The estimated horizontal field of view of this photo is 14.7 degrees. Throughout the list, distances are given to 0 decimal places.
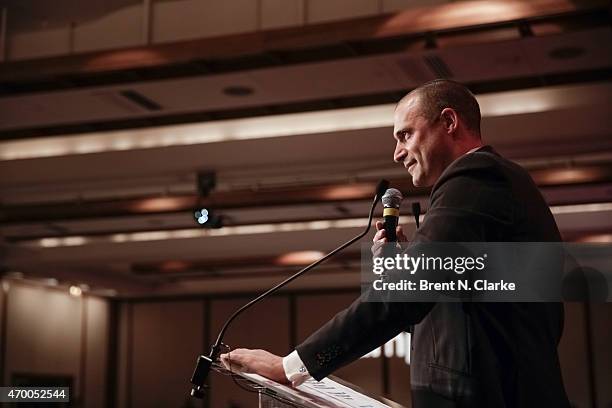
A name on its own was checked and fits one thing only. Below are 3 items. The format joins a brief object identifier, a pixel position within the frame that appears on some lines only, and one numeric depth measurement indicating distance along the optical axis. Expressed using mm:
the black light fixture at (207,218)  16603
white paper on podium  4678
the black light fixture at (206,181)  17192
